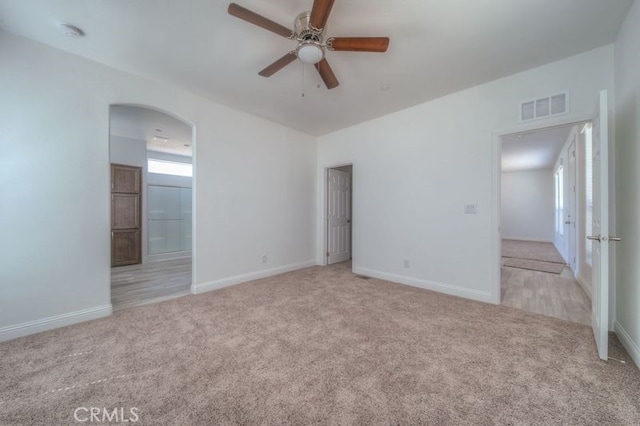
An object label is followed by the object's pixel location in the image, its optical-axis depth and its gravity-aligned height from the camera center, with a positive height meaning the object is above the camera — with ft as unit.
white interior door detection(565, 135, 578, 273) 15.05 +0.93
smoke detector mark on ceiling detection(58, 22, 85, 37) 7.21 +5.54
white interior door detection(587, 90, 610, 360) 6.21 -0.41
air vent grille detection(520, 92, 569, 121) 8.80 +4.02
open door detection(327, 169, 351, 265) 17.99 -0.22
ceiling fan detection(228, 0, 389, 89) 5.55 +4.55
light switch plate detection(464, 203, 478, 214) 10.70 +0.27
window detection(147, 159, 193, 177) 20.61 +4.06
